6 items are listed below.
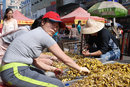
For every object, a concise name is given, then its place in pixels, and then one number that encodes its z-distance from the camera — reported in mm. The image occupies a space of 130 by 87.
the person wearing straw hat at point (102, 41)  4309
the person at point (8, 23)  5210
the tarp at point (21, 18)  13245
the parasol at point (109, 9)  8124
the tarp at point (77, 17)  10298
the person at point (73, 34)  10172
